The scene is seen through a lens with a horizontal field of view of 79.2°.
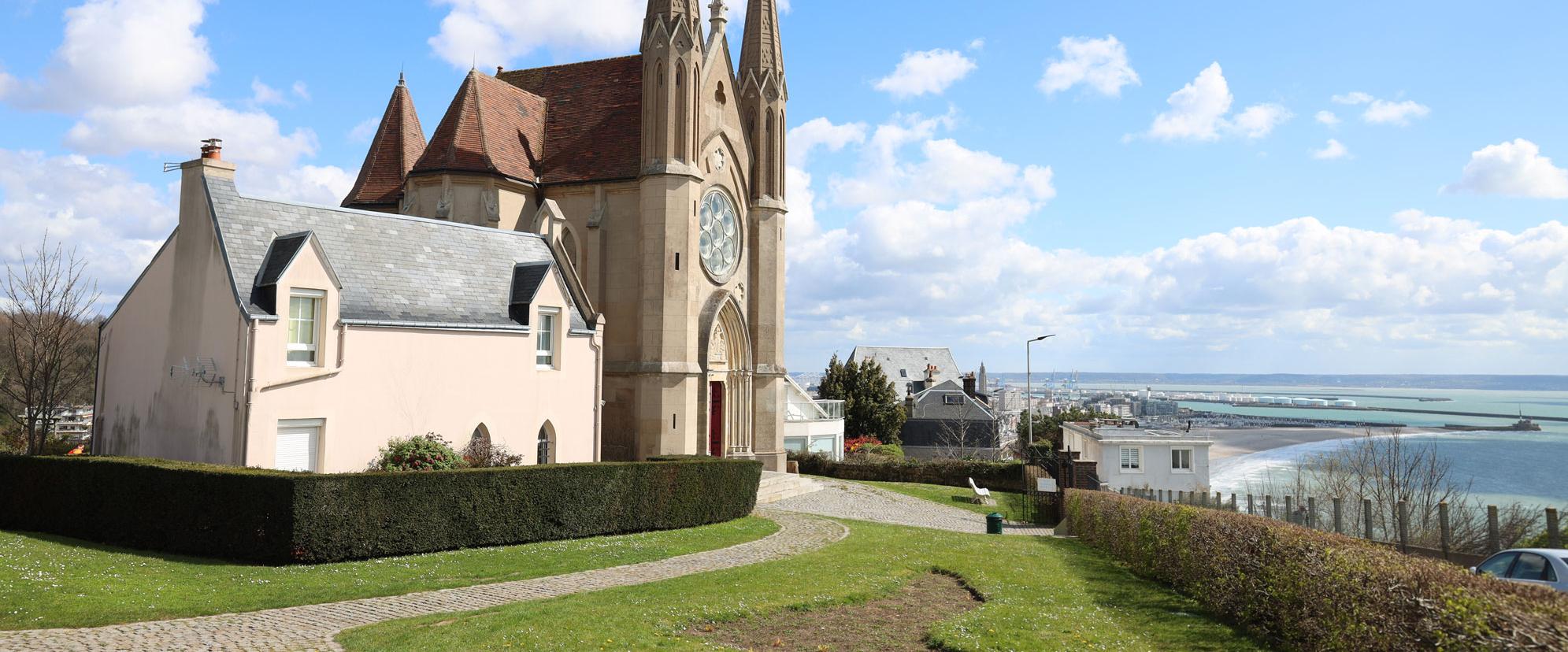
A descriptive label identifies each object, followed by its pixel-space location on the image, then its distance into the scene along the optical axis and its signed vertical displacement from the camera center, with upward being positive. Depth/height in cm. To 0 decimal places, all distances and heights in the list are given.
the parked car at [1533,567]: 1180 -209
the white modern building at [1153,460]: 5575 -328
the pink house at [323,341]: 2050 +146
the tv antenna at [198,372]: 2051 +64
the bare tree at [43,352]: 2594 +142
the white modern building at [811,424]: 5705 -128
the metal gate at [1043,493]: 3391 -348
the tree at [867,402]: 7519 +16
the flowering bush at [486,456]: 2370 -137
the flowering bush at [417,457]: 2195 -127
